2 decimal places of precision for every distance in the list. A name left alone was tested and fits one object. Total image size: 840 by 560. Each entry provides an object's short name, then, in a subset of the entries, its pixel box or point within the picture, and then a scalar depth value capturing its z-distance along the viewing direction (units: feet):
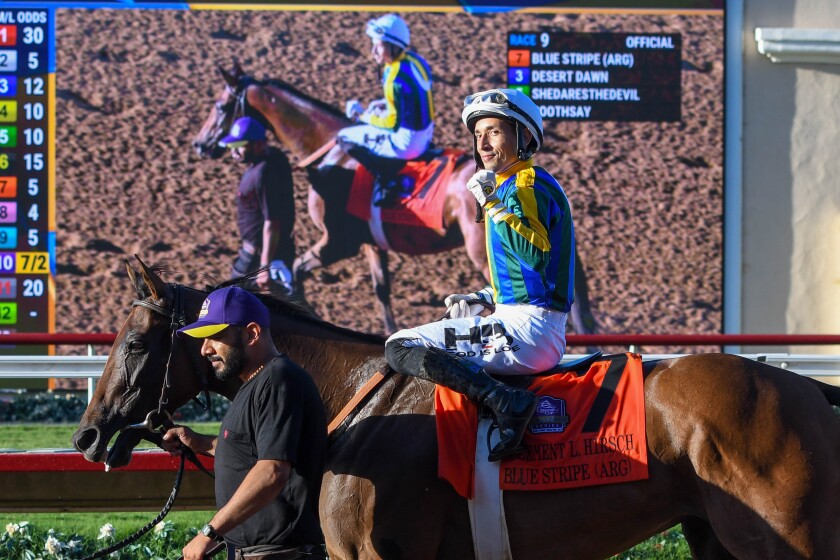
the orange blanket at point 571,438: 24.45
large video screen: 74.49
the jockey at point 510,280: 25.04
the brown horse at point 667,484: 23.39
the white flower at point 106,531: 39.50
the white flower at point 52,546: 37.99
